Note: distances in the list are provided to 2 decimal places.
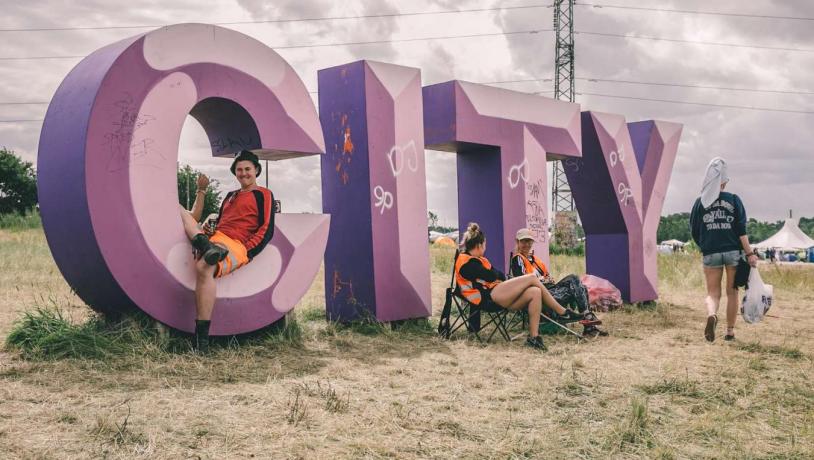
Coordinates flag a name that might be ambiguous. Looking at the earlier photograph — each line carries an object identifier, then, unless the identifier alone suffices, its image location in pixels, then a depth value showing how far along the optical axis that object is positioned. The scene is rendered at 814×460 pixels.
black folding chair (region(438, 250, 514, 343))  7.40
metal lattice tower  29.05
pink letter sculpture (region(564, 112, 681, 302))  10.99
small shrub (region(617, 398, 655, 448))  4.23
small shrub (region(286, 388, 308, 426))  4.35
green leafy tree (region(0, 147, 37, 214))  37.06
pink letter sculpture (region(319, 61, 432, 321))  7.95
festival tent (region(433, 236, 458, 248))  36.76
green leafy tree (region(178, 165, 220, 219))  36.50
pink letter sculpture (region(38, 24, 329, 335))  5.82
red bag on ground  10.34
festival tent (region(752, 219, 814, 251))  35.84
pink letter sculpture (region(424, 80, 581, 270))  8.84
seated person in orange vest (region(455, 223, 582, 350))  7.20
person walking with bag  7.64
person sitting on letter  6.21
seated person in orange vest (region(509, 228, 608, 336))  7.74
